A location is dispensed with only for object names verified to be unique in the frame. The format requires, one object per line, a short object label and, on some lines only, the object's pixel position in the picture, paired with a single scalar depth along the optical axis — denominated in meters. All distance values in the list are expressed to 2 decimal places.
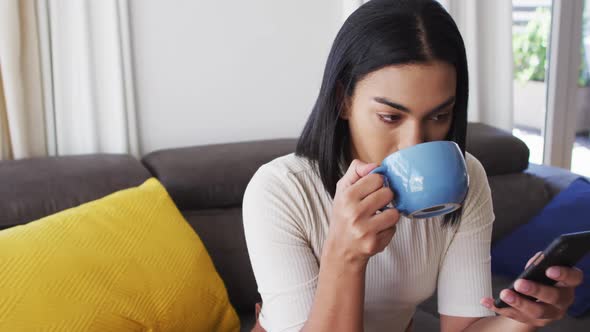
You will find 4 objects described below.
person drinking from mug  0.98
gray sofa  1.63
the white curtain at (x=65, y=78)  1.80
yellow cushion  1.29
